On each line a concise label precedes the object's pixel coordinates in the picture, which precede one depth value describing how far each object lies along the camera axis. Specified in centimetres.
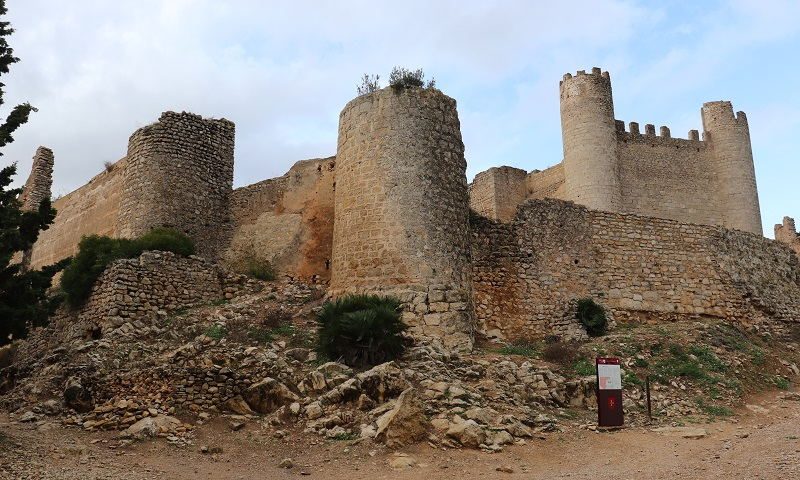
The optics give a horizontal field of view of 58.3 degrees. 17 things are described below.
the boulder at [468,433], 926
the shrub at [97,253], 1405
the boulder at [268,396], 1059
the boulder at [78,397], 1055
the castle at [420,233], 1370
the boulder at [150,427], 962
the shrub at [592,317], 1628
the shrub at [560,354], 1349
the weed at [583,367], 1284
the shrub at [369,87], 1509
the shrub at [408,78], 1476
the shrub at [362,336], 1158
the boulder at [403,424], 916
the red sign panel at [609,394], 1041
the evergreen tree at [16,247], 1038
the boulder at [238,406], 1059
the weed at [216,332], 1237
